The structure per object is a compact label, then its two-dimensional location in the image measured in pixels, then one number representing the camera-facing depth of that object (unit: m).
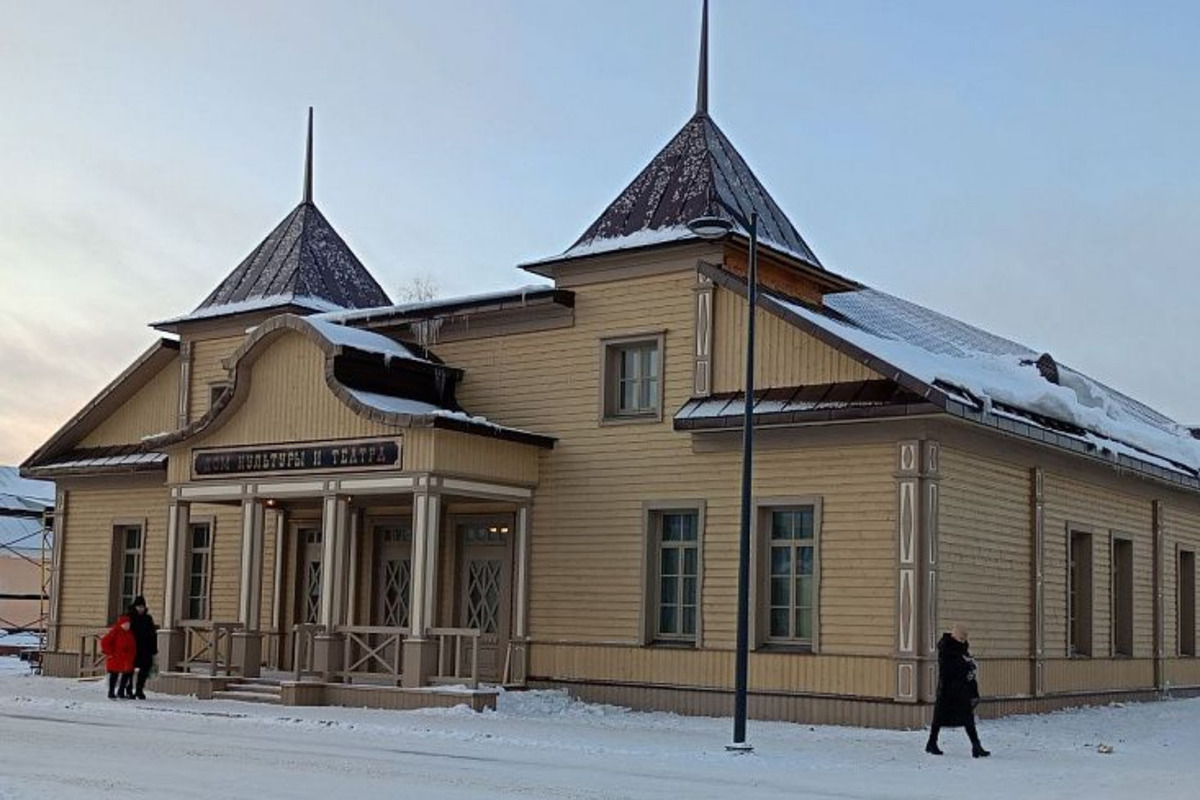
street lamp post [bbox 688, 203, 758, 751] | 17.12
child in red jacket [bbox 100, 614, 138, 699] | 24.08
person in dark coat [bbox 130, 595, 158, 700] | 24.33
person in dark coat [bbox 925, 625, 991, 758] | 17.38
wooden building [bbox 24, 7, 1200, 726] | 21.09
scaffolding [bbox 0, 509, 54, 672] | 49.28
